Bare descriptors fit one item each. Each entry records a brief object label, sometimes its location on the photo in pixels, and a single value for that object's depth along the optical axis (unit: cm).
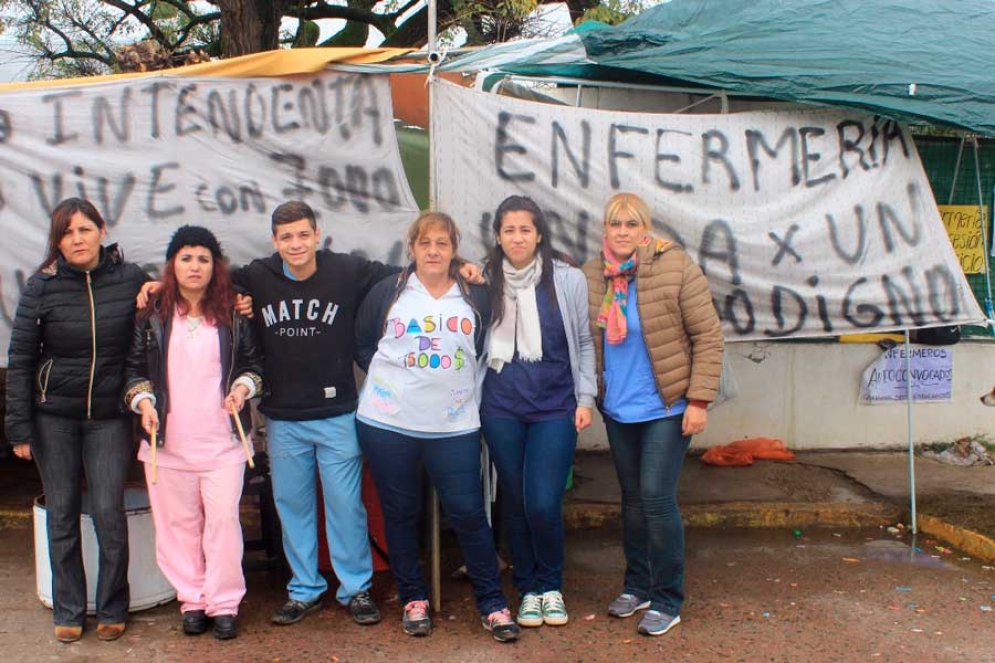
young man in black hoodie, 437
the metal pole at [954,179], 594
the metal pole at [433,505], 464
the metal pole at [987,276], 538
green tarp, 478
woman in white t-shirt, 421
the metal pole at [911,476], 569
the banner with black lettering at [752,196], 482
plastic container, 457
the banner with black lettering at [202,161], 480
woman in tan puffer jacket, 420
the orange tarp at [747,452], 705
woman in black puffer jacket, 420
